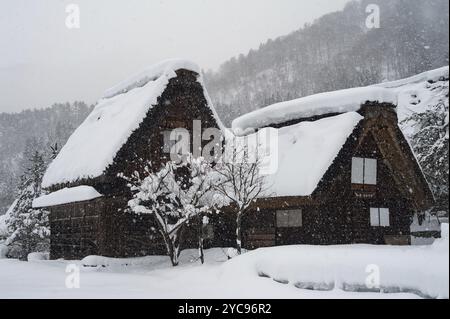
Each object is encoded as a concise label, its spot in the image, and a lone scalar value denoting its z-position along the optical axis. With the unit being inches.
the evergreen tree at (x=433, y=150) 670.5
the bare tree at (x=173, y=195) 601.9
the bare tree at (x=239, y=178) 594.2
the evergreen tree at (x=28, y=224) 1051.3
